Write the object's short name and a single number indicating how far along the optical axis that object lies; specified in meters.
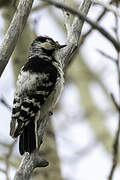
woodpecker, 7.99
